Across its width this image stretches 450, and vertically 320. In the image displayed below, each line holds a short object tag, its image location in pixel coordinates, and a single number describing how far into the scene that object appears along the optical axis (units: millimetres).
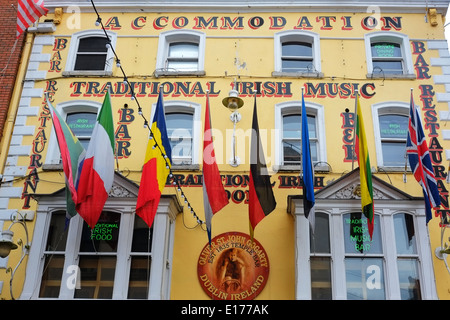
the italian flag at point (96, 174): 10086
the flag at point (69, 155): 10307
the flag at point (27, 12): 13867
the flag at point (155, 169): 10367
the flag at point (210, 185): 10336
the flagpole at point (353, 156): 12105
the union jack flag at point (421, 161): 10766
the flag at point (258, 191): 10398
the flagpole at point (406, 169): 12078
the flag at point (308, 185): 10289
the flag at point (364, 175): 10555
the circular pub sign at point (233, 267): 11430
